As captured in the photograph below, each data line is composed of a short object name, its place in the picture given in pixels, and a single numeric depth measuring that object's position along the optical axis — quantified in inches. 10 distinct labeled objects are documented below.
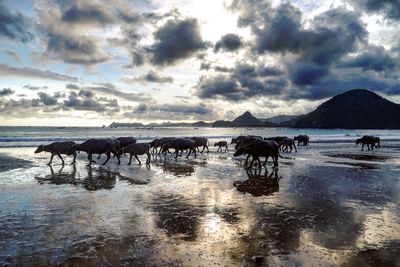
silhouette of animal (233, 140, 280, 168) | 869.2
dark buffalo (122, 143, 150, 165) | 935.2
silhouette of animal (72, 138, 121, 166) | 925.8
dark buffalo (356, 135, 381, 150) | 1663.4
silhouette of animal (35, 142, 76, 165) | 918.7
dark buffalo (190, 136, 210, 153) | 1406.3
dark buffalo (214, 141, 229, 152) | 1526.1
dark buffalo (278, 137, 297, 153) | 1466.5
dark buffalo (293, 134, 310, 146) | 2006.6
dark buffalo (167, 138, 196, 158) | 1160.2
